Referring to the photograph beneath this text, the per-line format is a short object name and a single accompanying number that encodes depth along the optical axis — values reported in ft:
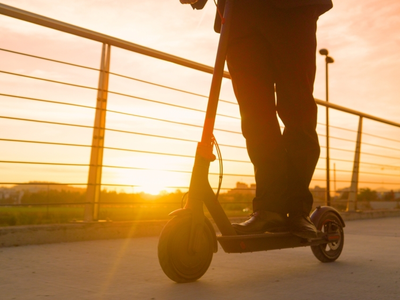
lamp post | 37.93
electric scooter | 4.83
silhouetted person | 5.82
